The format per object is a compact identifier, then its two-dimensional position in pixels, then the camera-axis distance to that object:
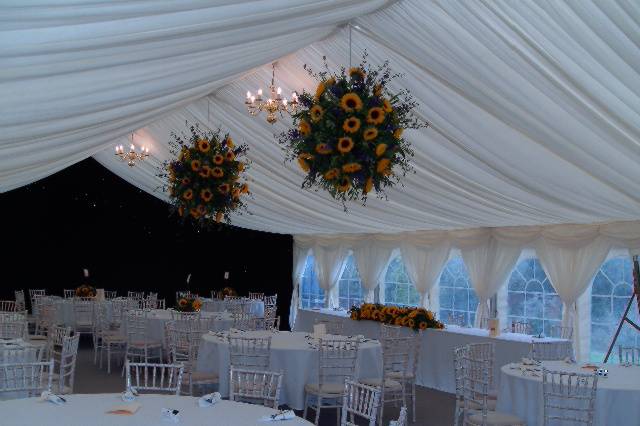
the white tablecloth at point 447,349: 9.02
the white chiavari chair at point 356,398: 4.47
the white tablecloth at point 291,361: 7.58
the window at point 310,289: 16.45
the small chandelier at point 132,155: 11.36
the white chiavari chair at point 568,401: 5.62
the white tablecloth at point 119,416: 4.12
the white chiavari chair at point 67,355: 6.78
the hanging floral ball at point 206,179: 7.79
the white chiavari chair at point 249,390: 5.29
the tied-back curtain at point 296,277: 16.84
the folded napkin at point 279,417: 4.27
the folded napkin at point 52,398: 4.52
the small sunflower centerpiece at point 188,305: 10.17
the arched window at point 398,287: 13.62
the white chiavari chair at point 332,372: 7.15
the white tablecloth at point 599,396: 5.82
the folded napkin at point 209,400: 4.62
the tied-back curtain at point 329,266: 15.17
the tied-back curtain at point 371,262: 13.91
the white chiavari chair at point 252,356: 7.33
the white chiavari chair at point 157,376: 5.34
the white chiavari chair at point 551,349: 8.39
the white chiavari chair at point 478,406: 6.04
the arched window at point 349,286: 15.05
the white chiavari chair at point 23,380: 5.72
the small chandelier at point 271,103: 7.60
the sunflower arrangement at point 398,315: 10.21
